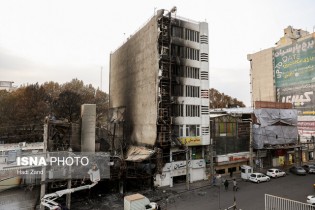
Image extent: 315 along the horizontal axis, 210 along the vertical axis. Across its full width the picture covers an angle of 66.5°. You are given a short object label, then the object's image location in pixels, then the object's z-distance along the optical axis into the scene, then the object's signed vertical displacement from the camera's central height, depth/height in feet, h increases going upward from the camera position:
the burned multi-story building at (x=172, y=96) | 117.50 +11.05
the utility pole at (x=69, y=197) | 83.97 -28.40
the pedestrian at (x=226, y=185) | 110.90 -31.52
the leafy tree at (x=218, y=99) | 332.39 +25.15
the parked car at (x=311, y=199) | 86.61 -30.01
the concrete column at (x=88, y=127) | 98.02 -4.34
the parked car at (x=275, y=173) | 130.82 -30.68
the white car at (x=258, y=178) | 121.95 -31.03
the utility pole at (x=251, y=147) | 136.15 -17.15
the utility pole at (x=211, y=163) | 127.34 -24.49
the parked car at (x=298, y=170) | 136.26 -30.64
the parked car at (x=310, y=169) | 140.07 -30.81
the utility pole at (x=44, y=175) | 76.38 -18.69
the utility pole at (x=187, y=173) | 112.37 -26.65
